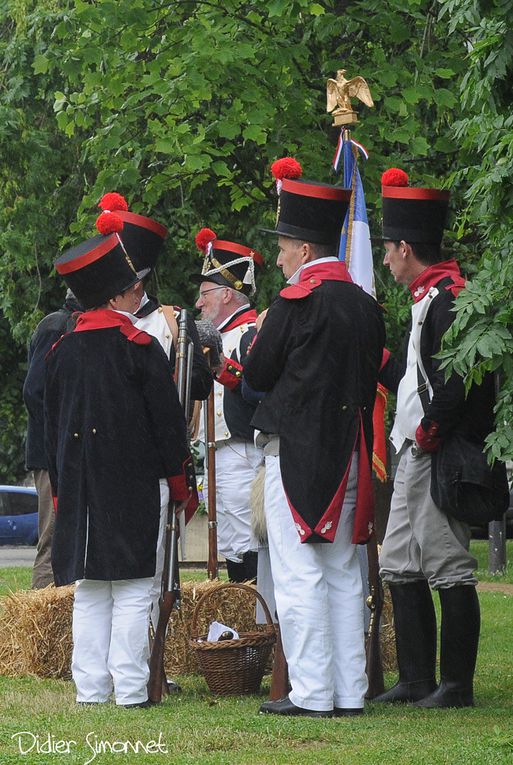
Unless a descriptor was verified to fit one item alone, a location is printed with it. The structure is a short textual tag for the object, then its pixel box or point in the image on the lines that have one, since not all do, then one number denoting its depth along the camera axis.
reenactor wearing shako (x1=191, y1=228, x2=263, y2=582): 17.47
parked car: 48.47
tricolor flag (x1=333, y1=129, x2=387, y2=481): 15.07
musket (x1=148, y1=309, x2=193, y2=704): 13.62
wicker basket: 14.16
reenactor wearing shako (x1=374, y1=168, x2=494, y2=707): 13.16
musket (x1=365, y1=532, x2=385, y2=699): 14.34
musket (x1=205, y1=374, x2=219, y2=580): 16.52
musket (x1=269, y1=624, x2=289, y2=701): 13.43
